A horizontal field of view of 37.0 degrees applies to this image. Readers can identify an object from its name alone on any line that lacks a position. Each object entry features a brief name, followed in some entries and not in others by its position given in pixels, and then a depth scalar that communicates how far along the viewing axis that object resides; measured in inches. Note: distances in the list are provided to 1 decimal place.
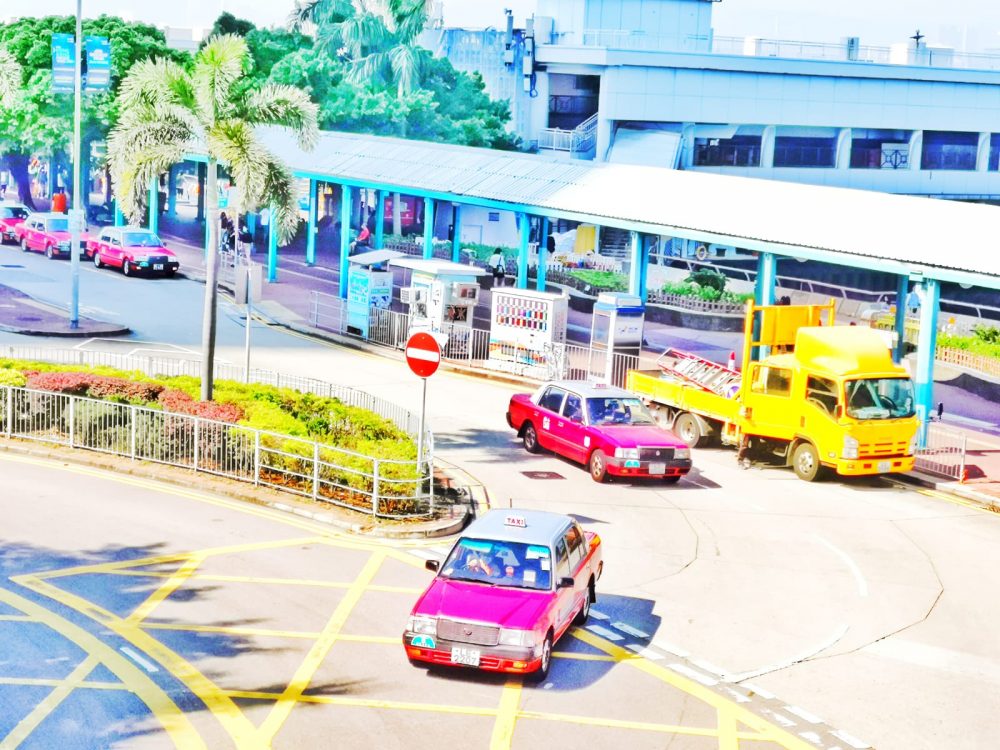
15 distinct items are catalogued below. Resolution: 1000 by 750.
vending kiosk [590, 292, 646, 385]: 1487.5
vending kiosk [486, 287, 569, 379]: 1566.2
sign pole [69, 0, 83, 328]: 1727.4
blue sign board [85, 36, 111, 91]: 2108.8
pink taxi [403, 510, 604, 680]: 688.4
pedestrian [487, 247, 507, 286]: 2374.5
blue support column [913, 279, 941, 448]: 1234.6
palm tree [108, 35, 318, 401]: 1216.8
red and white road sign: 984.3
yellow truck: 1139.3
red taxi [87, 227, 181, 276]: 2244.1
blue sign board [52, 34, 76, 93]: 2071.7
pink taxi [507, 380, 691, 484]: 1117.7
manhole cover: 1159.0
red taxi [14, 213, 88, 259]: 2447.1
